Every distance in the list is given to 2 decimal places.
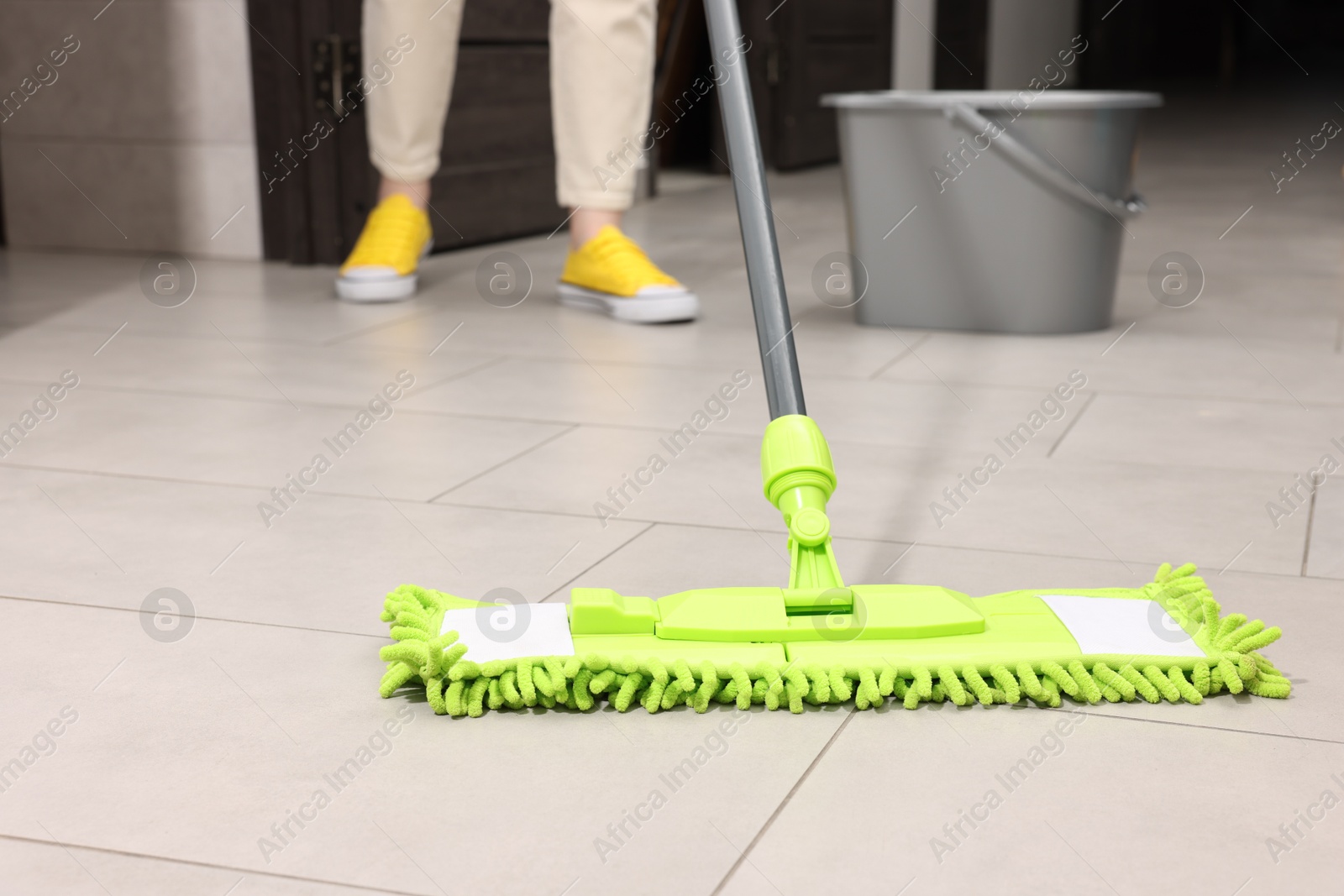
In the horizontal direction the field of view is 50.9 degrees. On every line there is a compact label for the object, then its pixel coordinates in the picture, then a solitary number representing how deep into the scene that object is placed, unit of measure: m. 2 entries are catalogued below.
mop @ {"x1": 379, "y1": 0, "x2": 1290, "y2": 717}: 0.70
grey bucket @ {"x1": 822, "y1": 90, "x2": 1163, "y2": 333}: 1.73
